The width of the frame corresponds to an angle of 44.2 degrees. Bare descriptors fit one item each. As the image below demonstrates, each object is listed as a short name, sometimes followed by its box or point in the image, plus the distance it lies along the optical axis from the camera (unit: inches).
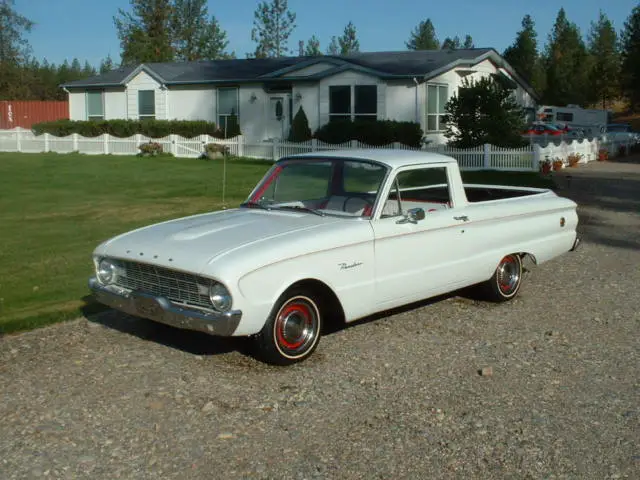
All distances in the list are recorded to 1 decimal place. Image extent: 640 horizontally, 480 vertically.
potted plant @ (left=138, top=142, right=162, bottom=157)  1151.6
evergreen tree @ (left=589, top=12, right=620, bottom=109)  3029.0
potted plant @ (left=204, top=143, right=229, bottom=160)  1110.4
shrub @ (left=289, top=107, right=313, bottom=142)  1179.2
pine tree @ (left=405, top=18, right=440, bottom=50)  5044.3
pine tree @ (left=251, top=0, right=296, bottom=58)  2955.2
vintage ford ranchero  220.7
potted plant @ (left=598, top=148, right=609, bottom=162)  1209.4
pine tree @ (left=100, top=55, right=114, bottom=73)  3998.5
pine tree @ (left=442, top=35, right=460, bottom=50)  4964.6
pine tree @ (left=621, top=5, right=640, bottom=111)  1691.7
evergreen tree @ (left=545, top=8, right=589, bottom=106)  3208.7
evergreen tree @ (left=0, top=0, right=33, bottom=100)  2486.5
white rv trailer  2343.8
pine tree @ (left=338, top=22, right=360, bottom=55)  3715.6
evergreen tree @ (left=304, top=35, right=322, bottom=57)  3730.3
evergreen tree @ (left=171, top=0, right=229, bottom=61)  2805.1
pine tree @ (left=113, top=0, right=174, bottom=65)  2492.6
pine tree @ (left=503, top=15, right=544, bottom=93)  3521.2
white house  1150.3
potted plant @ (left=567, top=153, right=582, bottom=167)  1040.8
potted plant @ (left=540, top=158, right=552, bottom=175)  916.6
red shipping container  2052.2
